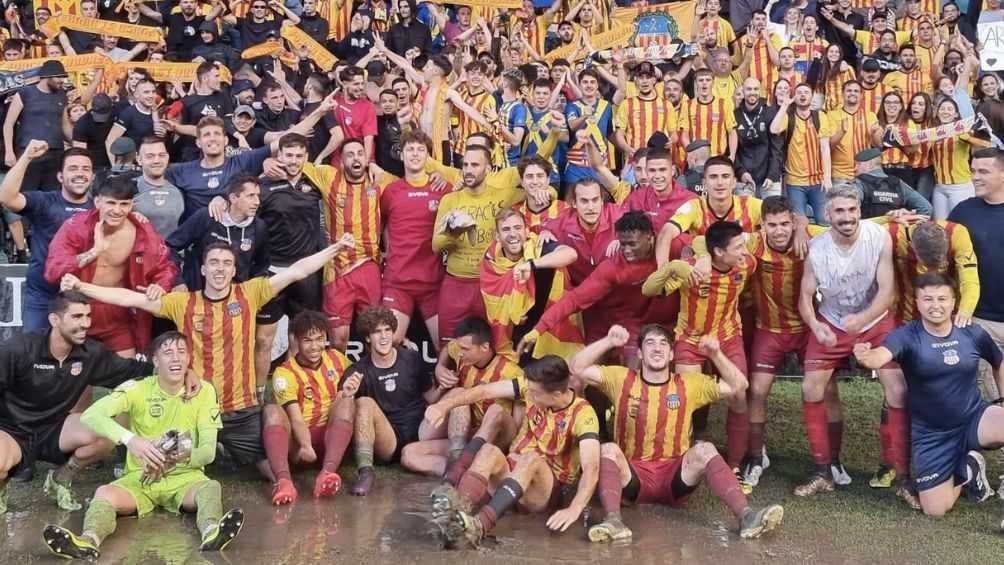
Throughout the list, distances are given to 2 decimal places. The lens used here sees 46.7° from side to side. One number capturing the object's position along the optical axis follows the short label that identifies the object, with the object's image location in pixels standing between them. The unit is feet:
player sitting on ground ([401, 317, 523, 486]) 24.27
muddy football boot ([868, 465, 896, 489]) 24.21
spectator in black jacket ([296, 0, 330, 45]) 49.03
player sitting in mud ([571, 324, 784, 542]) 22.48
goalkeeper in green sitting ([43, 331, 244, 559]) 21.26
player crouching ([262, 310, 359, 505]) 24.12
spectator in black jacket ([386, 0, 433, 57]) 48.21
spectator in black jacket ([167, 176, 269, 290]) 25.75
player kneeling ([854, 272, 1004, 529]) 22.52
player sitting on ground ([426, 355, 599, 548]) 21.22
